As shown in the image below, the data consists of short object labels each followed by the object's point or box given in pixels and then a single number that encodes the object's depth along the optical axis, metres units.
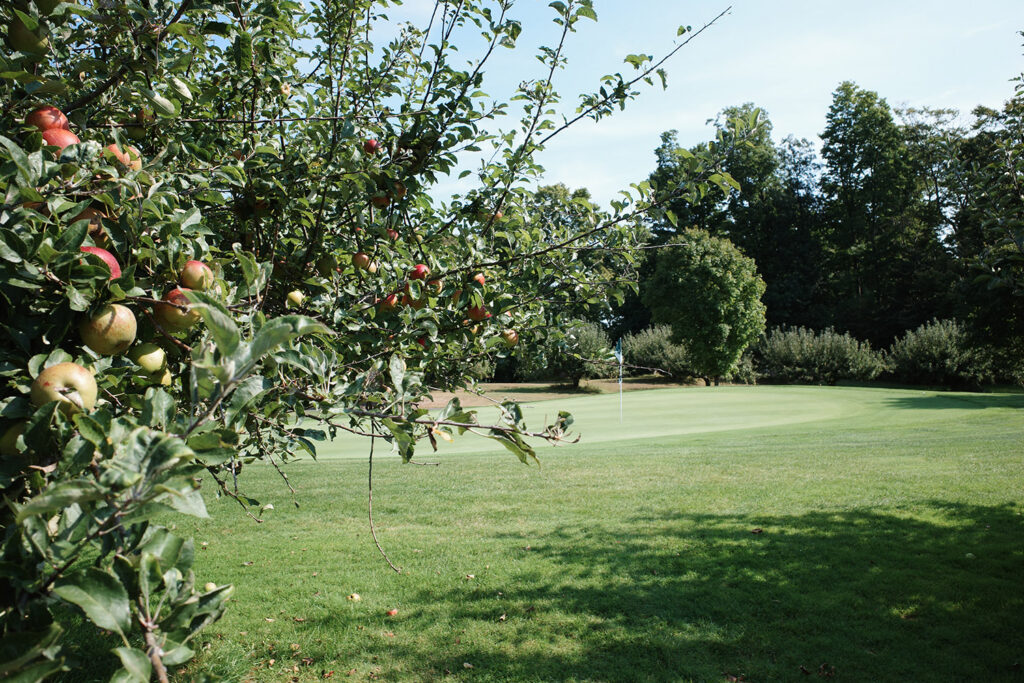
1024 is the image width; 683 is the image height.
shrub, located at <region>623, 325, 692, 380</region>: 31.67
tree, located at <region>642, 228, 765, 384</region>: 28.98
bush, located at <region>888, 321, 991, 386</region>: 25.88
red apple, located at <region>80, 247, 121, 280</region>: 1.17
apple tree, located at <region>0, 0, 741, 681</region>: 0.90
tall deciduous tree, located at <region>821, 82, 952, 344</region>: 36.66
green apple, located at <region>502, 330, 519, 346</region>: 2.76
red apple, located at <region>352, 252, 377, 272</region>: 2.55
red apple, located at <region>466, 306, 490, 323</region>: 2.54
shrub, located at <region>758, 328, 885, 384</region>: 29.25
